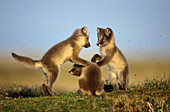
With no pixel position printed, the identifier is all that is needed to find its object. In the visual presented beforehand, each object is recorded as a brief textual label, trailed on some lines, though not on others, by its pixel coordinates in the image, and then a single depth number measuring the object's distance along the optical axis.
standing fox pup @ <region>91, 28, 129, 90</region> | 18.98
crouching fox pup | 15.05
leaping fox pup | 16.83
